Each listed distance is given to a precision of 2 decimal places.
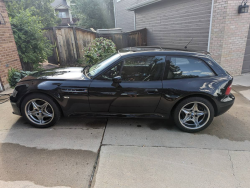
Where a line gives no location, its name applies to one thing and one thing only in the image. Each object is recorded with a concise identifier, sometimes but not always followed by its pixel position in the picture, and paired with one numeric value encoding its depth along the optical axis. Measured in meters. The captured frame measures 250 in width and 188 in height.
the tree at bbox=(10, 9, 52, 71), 6.58
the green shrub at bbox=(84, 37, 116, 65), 6.64
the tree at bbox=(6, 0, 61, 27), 15.17
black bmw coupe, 3.26
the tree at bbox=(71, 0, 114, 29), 18.28
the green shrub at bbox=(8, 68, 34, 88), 5.47
